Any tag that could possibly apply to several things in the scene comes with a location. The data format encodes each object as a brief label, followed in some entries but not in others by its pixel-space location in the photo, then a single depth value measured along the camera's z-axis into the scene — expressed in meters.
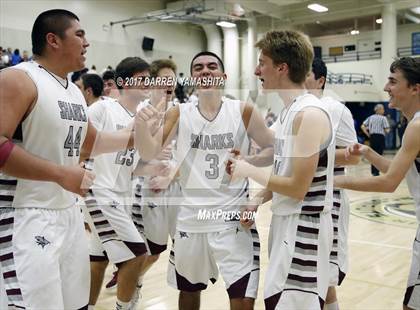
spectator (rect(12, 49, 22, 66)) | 15.77
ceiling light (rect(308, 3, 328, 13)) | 22.03
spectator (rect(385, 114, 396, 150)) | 22.78
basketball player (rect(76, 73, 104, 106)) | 5.26
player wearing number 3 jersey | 3.09
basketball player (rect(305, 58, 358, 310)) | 3.73
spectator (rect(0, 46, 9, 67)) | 14.37
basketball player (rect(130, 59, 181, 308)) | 4.46
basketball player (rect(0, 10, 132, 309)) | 2.22
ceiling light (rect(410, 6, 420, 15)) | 21.72
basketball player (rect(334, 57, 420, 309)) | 2.87
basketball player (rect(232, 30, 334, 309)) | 2.51
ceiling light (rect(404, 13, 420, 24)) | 23.38
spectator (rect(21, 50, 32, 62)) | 15.81
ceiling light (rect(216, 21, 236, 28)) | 23.75
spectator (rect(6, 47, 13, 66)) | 15.38
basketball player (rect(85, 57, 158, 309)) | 3.84
